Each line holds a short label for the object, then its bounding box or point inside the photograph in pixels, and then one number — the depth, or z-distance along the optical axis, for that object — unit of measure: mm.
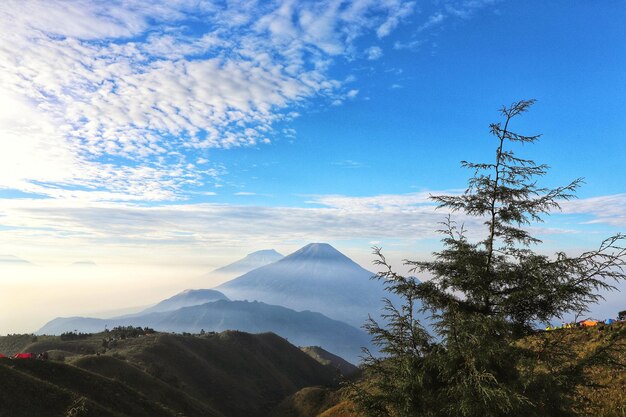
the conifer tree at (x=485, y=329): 10109
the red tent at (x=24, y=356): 31533
